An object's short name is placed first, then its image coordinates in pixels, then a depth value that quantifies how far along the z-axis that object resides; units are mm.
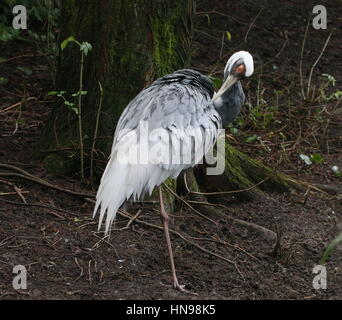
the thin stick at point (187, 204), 6590
